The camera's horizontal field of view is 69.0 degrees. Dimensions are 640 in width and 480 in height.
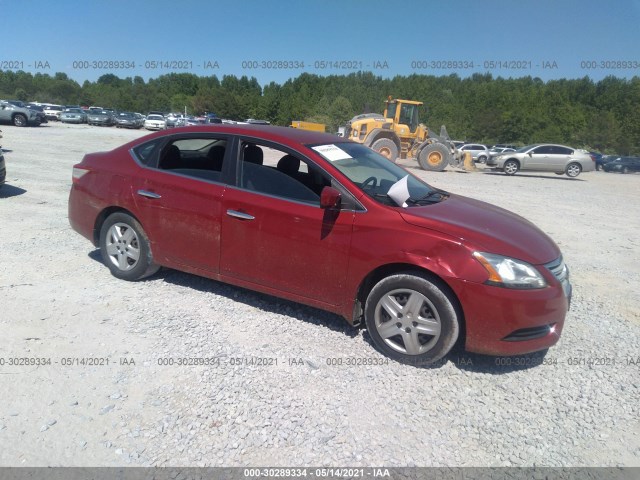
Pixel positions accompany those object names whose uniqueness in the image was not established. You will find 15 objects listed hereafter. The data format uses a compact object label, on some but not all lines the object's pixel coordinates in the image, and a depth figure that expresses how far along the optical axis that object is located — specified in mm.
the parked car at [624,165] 36125
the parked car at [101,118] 41812
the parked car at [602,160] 37031
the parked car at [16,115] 29750
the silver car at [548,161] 24406
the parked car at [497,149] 39128
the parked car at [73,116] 42250
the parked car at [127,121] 42406
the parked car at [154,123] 42250
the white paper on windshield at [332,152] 4109
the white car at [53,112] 45281
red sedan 3400
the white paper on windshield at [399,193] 3865
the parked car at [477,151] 32250
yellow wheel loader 21442
